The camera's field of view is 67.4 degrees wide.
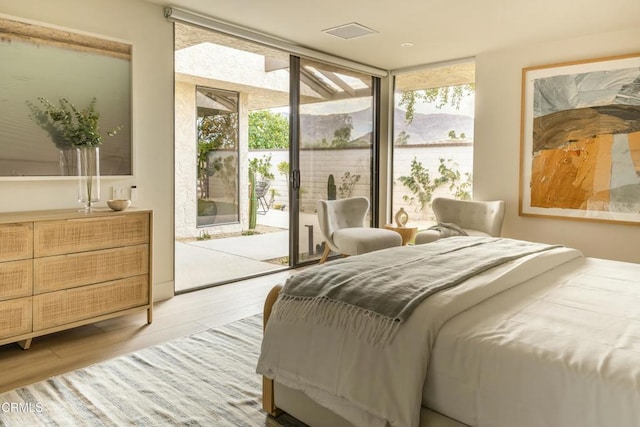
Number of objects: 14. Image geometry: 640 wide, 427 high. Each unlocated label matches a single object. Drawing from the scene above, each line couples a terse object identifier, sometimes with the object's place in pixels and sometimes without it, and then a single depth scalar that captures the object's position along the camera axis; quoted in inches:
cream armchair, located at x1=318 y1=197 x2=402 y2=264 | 181.8
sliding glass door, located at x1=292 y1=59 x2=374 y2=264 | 216.1
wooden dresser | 111.0
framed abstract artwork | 176.1
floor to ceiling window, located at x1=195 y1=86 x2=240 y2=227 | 251.9
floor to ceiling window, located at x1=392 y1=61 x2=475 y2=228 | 235.8
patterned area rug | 85.7
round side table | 218.7
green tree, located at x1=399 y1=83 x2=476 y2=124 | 235.3
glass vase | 131.9
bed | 54.0
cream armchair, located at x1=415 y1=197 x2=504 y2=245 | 195.0
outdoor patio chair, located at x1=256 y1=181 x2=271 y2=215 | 324.8
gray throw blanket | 70.2
